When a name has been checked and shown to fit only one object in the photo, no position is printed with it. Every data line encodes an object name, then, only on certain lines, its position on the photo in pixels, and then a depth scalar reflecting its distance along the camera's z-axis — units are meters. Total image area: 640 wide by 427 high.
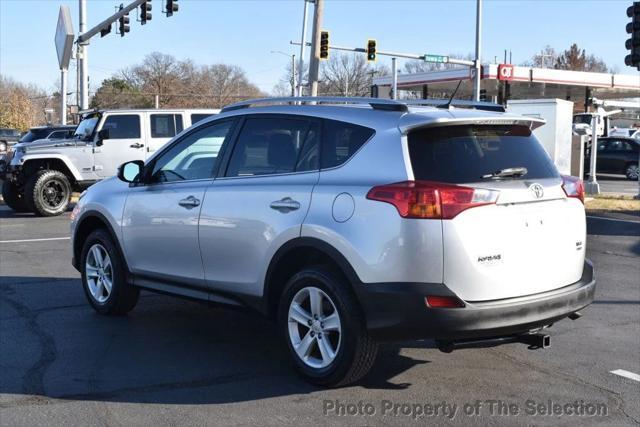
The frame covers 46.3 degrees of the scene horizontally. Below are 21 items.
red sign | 40.31
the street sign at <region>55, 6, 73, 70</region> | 26.34
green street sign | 30.45
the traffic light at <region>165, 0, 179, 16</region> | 25.03
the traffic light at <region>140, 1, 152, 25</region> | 25.61
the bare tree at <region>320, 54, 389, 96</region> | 86.25
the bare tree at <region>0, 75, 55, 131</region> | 65.56
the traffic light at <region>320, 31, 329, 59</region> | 27.50
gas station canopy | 41.78
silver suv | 4.35
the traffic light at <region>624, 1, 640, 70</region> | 15.94
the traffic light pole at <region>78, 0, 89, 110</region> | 27.05
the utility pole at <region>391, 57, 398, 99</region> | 37.29
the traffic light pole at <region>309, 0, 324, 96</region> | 22.53
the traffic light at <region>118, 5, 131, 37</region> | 26.34
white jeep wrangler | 15.42
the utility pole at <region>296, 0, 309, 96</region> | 42.59
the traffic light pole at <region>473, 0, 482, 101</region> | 32.19
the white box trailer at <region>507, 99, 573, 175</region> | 19.02
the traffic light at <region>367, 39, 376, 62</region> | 30.41
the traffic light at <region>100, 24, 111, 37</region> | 26.83
